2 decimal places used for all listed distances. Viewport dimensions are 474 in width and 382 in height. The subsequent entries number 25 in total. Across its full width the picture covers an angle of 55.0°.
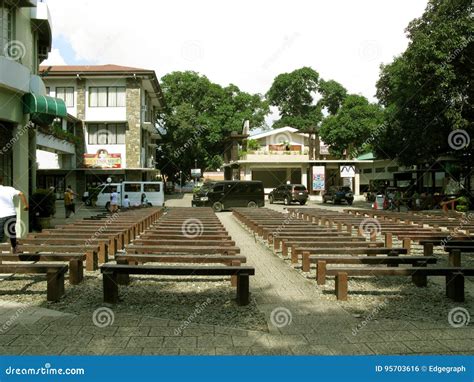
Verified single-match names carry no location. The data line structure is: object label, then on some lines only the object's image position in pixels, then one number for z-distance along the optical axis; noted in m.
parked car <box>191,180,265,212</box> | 26.61
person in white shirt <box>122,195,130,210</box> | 25.95
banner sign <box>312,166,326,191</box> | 39.97
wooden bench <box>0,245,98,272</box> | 8.03
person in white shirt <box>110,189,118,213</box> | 21.58
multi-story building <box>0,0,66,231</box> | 11.88
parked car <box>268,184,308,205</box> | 32.91
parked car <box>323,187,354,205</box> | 34.27
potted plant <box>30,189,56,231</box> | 14.77
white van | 28.02
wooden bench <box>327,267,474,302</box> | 6.24
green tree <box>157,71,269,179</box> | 47.56
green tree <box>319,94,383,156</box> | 43.66
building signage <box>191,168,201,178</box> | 53.44
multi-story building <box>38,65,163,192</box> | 32.41
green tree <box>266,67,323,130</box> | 69.50
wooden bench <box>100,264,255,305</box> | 6.01
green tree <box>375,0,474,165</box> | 20.56
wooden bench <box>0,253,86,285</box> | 7.13
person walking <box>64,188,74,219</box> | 20.87
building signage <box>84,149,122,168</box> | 32.41
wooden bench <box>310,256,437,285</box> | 7.02
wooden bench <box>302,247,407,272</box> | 7.97
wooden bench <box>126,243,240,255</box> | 7.84
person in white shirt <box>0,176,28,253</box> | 7.72
